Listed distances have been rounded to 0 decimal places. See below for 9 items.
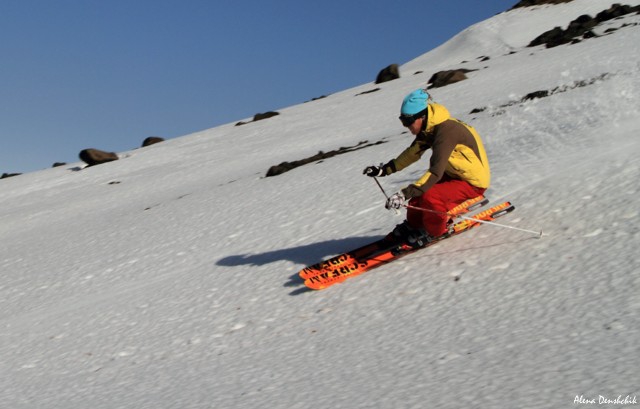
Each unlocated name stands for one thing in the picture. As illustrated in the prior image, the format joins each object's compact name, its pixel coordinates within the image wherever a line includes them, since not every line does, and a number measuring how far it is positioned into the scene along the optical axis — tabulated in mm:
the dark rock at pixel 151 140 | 33000
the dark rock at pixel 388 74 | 35375
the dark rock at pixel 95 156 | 27438
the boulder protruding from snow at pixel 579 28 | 29781
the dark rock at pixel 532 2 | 43712
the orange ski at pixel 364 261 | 7430
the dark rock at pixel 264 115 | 31078
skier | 6852
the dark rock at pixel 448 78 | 26922
